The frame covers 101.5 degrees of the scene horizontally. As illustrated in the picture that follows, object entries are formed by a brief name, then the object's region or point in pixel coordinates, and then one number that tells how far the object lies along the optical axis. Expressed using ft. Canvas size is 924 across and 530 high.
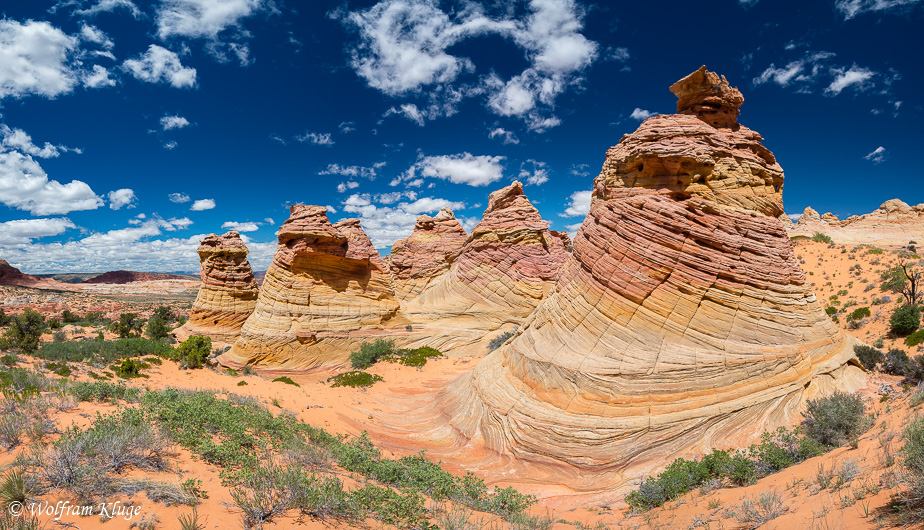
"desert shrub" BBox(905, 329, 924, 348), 43.52
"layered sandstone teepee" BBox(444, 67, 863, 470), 31.48
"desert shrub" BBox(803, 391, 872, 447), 24.64
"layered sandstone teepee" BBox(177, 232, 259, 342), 105.60
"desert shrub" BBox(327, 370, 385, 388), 61.72
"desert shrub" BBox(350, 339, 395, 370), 75.85
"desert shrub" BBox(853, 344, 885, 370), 36.50
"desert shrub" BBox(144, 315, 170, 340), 109.50
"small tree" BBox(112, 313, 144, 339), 112.68
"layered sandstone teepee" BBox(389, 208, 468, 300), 131.54
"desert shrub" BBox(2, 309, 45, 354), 72.49
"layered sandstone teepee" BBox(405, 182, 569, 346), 97.19
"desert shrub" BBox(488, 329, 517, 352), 81.76
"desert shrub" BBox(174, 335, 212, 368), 64.28
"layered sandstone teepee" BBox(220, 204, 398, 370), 78.64
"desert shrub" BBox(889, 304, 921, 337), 46.62
